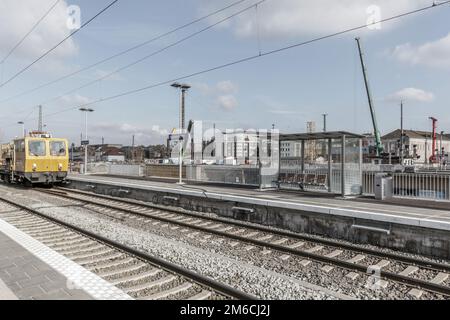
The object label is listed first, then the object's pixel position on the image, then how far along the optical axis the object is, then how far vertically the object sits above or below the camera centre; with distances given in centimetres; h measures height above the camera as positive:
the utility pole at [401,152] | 3603 +104
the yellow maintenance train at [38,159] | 2122 +27
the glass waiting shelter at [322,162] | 1441 +2
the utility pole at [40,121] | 4062 +457
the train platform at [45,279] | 484 -168
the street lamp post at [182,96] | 4403 +804
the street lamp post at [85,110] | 3512 +530
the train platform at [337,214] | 834 -145
